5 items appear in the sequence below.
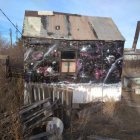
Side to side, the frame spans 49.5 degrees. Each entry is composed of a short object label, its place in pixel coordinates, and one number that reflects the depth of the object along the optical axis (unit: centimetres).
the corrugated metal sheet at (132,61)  1545
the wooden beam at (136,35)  1139
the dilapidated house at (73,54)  709
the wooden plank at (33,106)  445
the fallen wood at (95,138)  427
